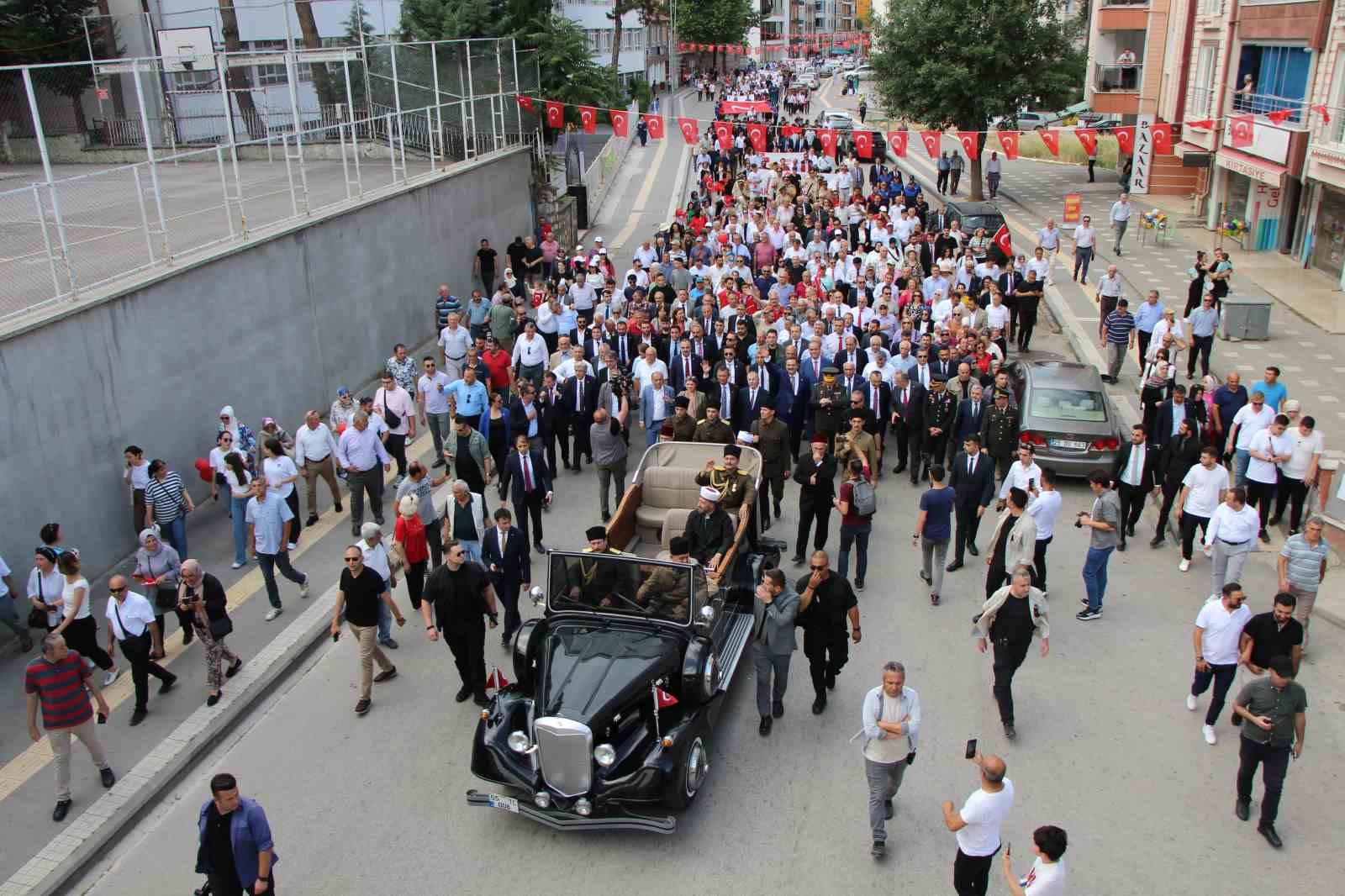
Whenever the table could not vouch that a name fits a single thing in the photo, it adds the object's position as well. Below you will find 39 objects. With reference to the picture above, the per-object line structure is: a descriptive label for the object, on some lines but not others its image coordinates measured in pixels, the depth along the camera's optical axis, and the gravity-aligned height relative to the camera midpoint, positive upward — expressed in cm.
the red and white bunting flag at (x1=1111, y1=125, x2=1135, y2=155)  2645 -208
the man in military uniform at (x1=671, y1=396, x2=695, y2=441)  1274 -410
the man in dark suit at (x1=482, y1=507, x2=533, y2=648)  980 -426
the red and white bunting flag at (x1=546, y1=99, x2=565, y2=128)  2888 -125
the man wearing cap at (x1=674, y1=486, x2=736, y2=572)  980 -408
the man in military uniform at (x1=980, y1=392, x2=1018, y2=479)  1270 -427
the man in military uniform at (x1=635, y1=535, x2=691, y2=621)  833 -393
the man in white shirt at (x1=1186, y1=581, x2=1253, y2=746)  809 -432
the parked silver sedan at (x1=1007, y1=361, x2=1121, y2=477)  1317 -440
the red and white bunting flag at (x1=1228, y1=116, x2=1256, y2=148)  2666 -203
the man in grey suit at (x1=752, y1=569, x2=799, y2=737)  819 -434
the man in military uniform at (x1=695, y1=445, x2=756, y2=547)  1061 -401
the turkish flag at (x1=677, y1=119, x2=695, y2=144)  2812 -170
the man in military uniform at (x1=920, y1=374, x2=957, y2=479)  1328 -428
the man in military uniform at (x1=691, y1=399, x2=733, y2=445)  1238 -406
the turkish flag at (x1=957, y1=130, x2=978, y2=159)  2866 -227
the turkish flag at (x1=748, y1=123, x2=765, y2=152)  2836 -186
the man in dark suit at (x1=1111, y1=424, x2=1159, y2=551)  1154 -443
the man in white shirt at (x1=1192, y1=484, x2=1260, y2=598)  977 -426
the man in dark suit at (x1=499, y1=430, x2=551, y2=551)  1156 -432
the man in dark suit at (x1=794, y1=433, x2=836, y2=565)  1113 -431
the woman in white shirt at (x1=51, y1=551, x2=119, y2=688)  927 -446
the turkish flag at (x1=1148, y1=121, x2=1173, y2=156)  2719 -206
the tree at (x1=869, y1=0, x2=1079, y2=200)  3328 -11
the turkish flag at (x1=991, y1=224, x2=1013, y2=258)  2103 -357
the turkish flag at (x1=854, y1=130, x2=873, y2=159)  2780 -210
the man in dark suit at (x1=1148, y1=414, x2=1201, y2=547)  1160 -432
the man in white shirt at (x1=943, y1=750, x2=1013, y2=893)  614 -425
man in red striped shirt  780 -433
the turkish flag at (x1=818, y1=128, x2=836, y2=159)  3147 -256
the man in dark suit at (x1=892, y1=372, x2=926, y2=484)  1360 -435
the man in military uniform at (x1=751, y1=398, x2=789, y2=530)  1216 -417
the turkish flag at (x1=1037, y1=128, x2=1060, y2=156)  2492 -192
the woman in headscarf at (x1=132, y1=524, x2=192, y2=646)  986 -437
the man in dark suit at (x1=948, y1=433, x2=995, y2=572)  1112 -424
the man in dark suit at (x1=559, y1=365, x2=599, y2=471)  1429 -430
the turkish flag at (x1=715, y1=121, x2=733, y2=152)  3128 -202
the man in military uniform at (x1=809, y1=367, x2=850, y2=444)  1321 -409
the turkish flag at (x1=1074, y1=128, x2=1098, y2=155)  2523 -200
